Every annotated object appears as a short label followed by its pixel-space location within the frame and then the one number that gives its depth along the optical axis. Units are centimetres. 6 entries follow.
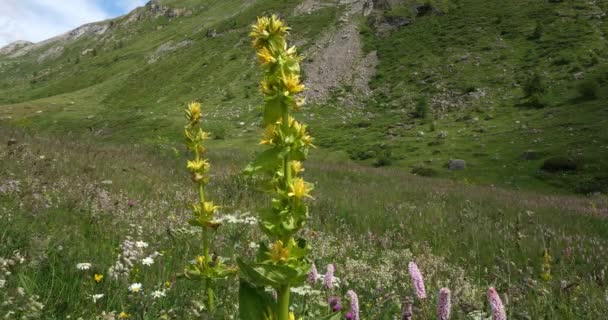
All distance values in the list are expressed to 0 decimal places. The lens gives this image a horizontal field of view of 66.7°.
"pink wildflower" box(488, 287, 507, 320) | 195
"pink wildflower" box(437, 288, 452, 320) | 220
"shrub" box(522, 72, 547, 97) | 3709
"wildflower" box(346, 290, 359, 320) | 238
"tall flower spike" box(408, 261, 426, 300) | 247
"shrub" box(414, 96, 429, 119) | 4122
